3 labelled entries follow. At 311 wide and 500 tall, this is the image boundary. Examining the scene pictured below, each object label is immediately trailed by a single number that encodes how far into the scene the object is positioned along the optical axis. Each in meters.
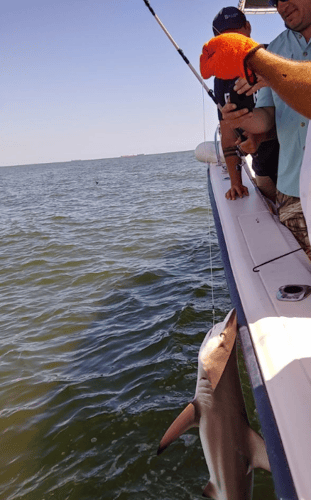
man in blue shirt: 2.45
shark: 1.92
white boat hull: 1.53
